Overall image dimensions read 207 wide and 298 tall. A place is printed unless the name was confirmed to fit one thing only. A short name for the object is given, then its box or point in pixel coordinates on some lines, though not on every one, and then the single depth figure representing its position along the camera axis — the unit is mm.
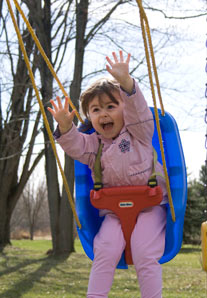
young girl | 2277
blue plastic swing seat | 2531
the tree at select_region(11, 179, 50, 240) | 26772
